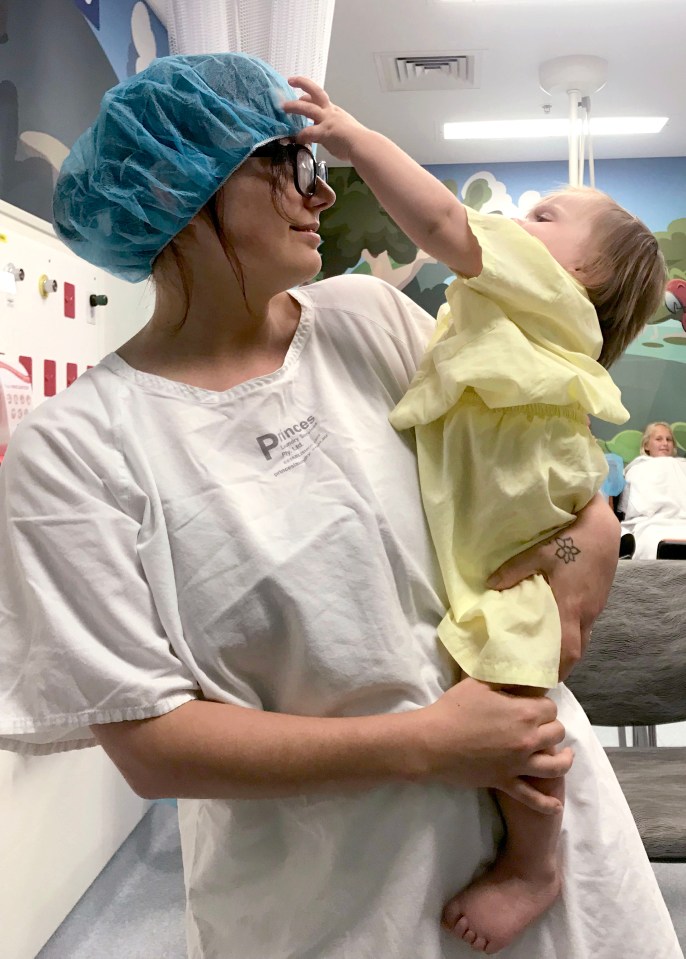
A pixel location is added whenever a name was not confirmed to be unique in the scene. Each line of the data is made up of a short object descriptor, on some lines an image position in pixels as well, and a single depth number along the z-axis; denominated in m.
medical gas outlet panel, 2.01
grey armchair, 1.98
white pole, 4.66
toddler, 0.87
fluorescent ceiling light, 5.62
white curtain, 1.41
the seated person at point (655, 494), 5.49
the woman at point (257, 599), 0.80
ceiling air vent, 4.67
